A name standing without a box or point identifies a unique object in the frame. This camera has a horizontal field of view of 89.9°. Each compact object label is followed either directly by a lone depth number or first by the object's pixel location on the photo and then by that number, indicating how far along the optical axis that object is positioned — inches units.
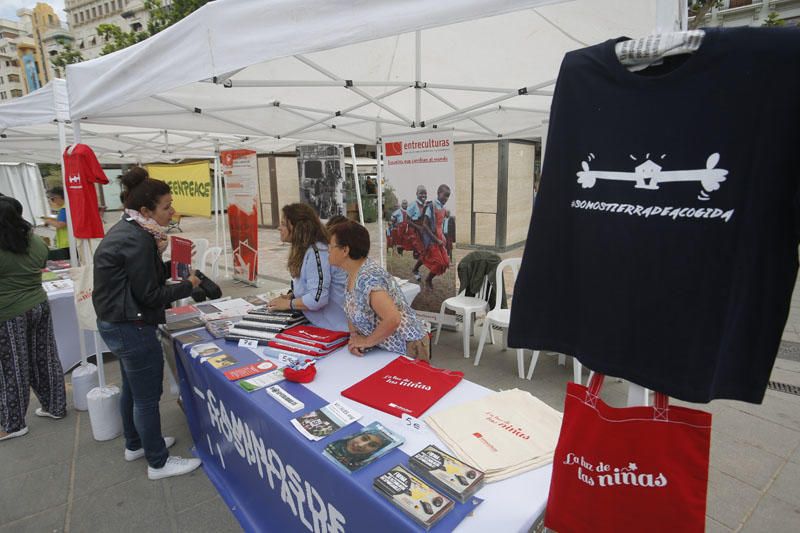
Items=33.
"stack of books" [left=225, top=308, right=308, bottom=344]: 91.2
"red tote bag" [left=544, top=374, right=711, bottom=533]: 33.1
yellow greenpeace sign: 254.2
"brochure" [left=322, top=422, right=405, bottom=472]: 49.2
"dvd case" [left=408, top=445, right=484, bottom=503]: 44.1
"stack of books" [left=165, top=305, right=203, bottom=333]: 102.7
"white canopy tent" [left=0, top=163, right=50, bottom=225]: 490.6
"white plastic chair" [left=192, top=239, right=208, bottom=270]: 222.2
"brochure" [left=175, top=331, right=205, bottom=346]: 93.1
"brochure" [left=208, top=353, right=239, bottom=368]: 79.3
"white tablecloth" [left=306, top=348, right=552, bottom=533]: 41.9
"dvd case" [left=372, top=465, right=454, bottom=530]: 40.7
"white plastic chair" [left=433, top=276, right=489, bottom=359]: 165.8
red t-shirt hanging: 105.0
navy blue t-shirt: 28.7
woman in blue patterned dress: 82.2
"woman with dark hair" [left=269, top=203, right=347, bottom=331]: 97.7
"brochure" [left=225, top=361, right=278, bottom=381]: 73.9
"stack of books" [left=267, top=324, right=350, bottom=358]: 83.0
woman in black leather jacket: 79.0
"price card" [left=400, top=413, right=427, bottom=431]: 57.0
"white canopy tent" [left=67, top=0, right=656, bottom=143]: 57.7
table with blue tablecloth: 43.6
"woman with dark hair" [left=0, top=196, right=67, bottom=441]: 102.8
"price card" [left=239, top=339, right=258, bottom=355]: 88.1
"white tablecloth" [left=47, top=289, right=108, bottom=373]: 148.3
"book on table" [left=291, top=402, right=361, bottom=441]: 55.8
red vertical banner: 264.4
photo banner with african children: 165.6
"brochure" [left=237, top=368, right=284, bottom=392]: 69.4
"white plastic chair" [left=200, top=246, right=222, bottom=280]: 245.0
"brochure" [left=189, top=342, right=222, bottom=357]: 85.2
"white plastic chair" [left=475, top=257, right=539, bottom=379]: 145.9
